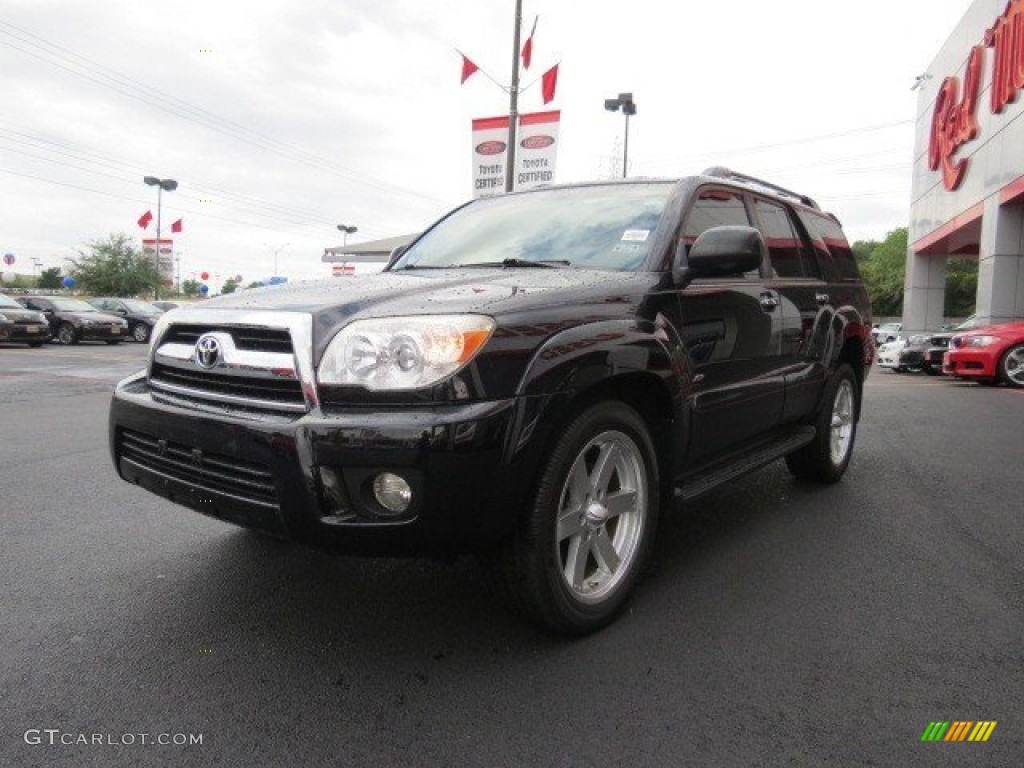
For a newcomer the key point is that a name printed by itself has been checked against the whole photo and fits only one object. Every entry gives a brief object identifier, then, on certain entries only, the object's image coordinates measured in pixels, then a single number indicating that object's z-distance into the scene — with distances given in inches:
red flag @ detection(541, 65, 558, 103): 493.7
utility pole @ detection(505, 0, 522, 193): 544.4
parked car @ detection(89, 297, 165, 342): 951.6
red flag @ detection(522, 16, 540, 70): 543.8
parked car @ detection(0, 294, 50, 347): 737.0
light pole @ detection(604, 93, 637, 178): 992.9
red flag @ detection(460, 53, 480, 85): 512.7
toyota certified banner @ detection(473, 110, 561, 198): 510.9
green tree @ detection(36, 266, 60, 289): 3659.0
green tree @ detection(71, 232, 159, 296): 1766.7
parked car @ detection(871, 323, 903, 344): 1138.0
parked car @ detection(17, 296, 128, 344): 852.0
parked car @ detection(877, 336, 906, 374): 677.3
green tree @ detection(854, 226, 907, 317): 2709.2
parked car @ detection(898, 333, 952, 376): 622.7
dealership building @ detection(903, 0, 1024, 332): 644.1
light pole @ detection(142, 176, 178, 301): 1722.3
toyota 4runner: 87.7
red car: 472.1
